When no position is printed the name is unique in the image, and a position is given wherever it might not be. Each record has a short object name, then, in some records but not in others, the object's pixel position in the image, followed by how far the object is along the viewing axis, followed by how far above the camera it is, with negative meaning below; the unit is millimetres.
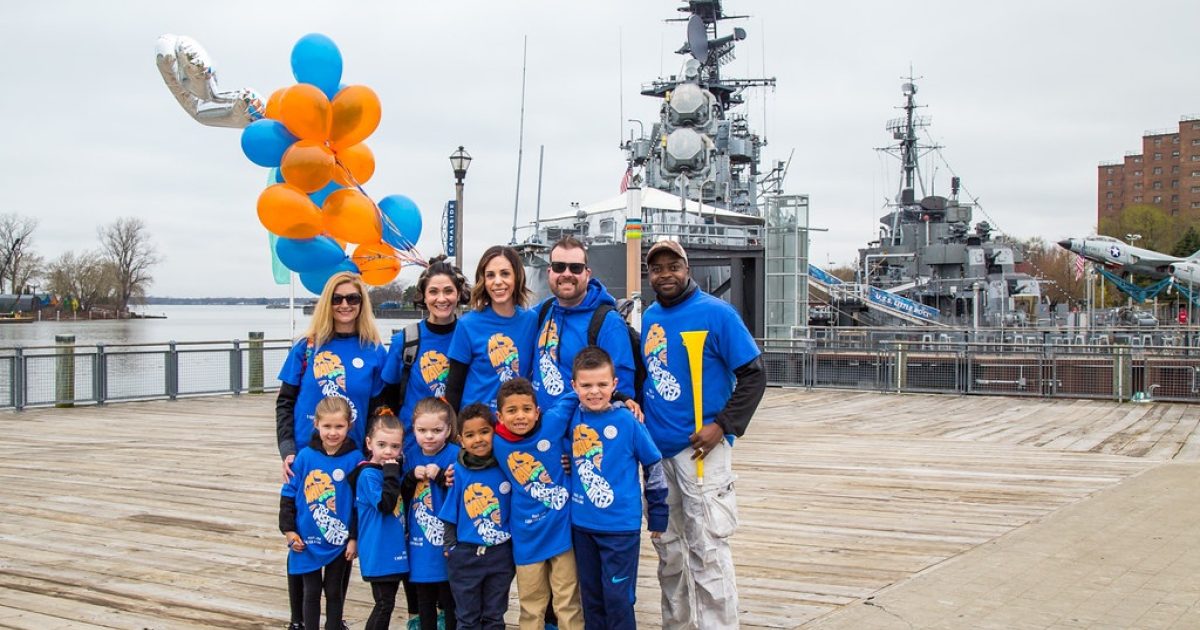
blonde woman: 4500 -242
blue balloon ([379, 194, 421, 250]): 9055 +876
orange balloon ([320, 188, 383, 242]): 8406 +866
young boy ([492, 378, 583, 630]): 3807 -752
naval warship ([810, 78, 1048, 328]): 36000 +1664
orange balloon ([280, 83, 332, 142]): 8156 +1735
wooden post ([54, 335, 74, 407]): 15477 -977
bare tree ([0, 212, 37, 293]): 64188 +4070
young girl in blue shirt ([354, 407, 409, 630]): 4051 -868
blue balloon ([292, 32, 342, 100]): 8383 +2220
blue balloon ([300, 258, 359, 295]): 8938 +367
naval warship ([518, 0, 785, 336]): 27298 +5032
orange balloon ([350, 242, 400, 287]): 9047 +504
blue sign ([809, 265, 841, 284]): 36900 +1512
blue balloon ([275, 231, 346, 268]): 8656 +556
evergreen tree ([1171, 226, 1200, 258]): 58688 +4344
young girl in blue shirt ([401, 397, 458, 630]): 4023 -738
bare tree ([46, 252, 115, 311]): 66500 +2364
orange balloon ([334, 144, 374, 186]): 8656 +1366
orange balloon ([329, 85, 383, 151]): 8422 +1758
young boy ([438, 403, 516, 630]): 3883 -872
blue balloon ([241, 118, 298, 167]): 8602 +1566
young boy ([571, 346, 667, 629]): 3789 -682
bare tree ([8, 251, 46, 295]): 65500 +2915
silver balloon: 9797 +2359
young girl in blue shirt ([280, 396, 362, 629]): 4121 -813
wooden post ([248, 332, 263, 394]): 18203 -992
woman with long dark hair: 4250 -106
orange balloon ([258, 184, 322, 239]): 8180 +875
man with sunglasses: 4070 -54
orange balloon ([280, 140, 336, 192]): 8234 +1281
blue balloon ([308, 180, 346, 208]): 8695 +1089
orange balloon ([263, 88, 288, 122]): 8440 +1927
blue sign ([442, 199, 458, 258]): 14203 +1195
